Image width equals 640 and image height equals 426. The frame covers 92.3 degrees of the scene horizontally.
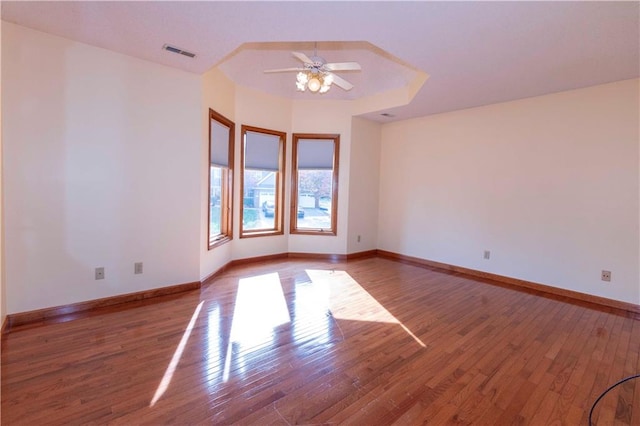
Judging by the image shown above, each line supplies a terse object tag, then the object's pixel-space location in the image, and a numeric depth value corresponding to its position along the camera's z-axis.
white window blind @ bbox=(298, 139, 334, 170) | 5.56
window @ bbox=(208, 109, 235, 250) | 4.23
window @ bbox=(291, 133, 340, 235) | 5.53
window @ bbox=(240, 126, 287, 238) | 5.05
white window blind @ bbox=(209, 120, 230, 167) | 4.25
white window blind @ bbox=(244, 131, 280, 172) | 5.04
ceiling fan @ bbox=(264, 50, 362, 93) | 3.05
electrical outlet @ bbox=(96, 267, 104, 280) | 3.17
